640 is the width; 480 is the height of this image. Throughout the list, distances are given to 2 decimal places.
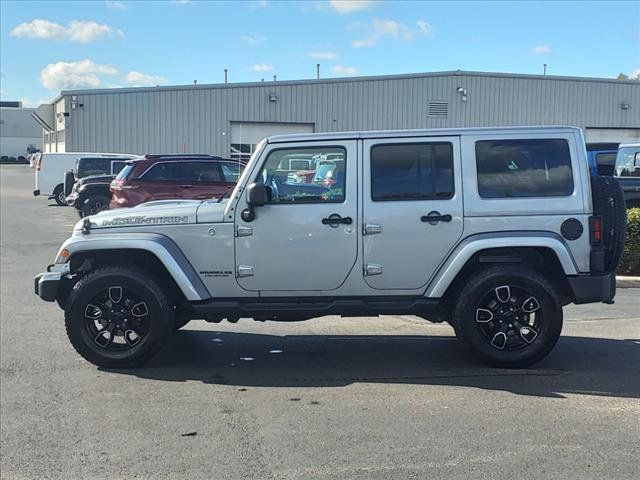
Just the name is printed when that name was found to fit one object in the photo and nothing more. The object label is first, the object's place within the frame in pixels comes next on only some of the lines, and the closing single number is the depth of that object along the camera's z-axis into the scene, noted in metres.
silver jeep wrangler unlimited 5.27
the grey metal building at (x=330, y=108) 29.80
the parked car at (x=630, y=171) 13.73
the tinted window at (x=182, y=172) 14.04
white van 23.97
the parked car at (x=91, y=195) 17.14
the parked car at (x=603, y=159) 15.87
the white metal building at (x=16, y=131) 85.62
